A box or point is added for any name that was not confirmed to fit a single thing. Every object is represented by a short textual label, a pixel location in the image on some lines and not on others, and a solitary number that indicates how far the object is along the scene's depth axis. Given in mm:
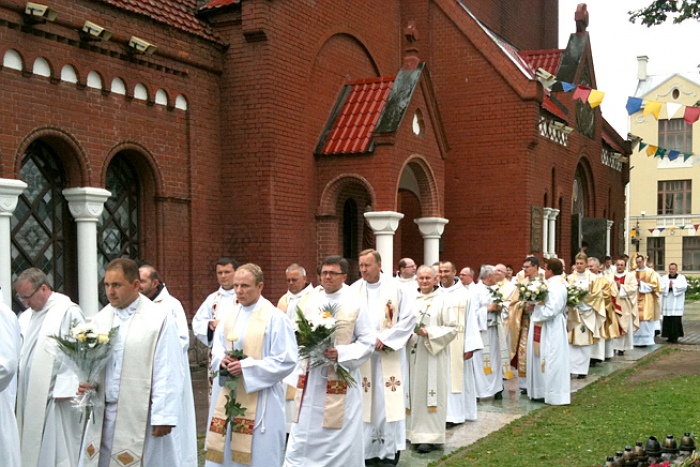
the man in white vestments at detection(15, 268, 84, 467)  6449
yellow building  48938
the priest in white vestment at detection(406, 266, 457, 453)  8750
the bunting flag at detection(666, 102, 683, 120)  13565
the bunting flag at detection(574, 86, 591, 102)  15438
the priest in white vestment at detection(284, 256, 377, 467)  6809
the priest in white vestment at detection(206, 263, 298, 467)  6090
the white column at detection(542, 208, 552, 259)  20344
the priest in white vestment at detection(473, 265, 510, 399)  11711
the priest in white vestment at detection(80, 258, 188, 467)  5531
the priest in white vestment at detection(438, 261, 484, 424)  9883
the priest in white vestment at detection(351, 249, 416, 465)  7883
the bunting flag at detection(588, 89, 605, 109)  14578
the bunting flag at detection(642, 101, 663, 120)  13701
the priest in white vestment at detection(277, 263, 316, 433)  8662
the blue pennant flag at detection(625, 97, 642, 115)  13587
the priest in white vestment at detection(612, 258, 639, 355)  16812
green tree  14633
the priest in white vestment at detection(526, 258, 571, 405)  11266
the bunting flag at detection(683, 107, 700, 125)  12934
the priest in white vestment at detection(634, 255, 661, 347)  18734
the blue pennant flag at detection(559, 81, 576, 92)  16309
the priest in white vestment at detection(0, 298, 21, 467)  4793
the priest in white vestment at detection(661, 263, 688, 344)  19609
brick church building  10672
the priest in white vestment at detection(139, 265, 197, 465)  5945
